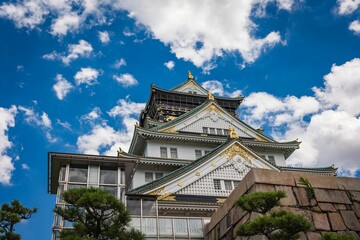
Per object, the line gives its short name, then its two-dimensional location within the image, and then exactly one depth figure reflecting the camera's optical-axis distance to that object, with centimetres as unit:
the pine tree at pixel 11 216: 1435
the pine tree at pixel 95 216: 1077
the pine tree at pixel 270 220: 902
